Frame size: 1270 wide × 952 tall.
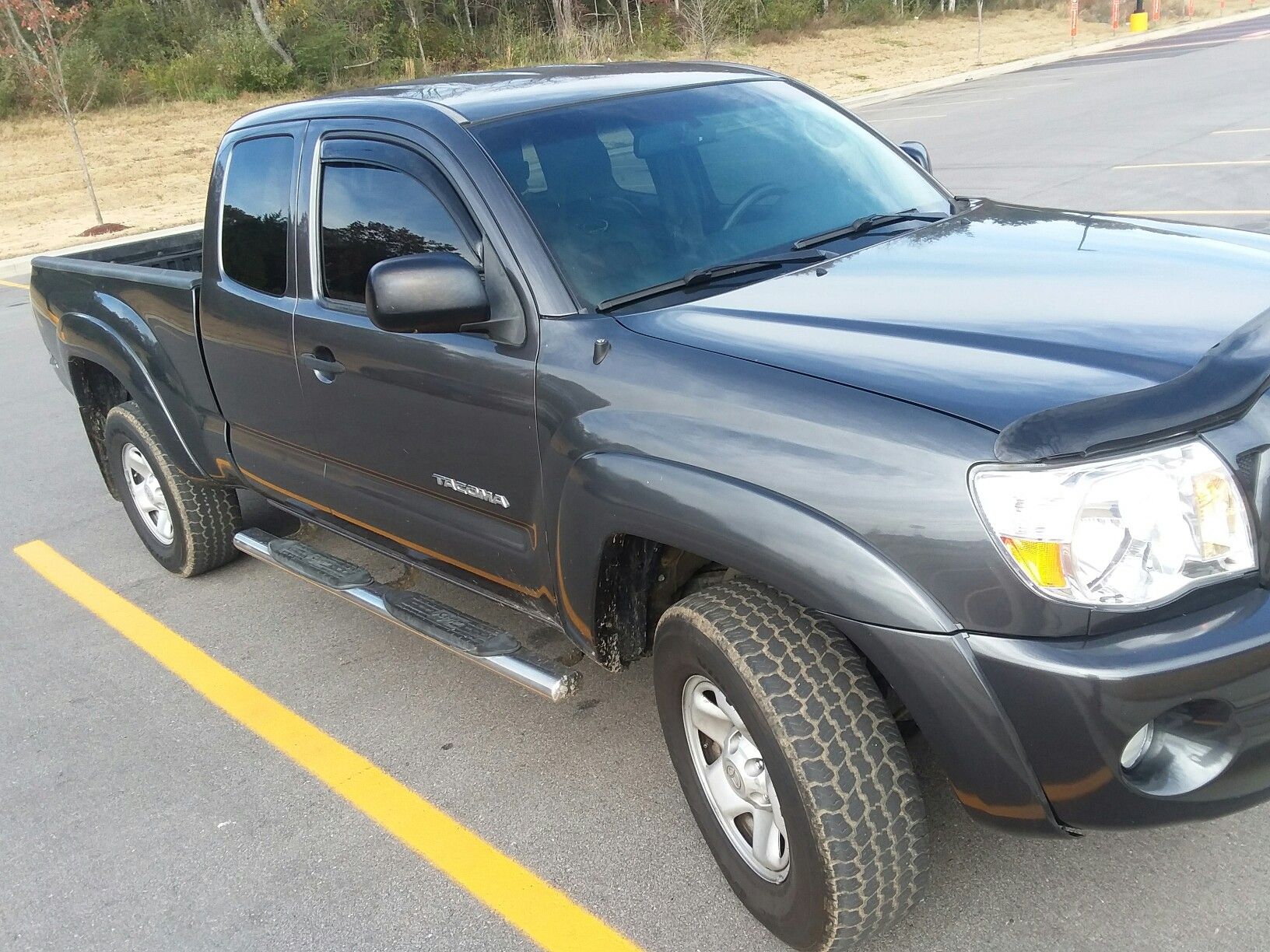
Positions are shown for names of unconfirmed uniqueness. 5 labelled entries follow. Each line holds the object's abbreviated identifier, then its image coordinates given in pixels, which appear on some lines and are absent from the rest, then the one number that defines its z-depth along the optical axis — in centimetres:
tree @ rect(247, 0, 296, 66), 3180
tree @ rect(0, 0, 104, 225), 1667
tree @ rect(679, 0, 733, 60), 2905
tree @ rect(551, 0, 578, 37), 3262
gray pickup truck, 201
